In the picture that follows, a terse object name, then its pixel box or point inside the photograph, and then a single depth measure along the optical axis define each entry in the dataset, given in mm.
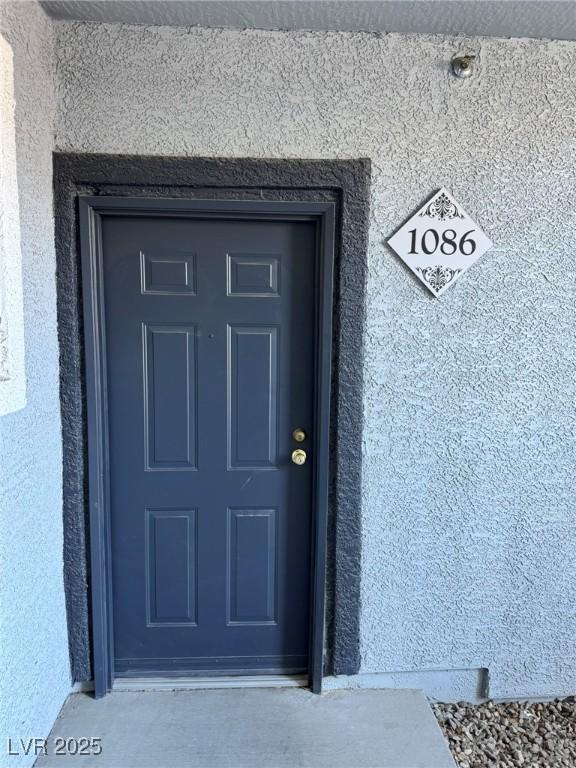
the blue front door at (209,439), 2416
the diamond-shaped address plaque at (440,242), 2326
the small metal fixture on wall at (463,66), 2256
